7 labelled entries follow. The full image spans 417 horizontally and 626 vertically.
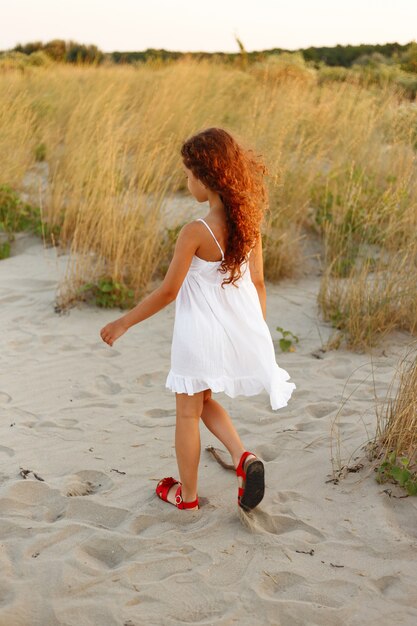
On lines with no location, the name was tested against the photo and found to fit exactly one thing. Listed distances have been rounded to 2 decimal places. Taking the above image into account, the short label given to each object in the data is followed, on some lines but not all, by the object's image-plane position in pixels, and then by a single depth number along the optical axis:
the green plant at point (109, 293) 5.86
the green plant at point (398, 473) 3.35
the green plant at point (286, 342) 5.34
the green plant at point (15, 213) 7.10
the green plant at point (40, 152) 8.55
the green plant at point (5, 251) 6.84
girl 3.10
